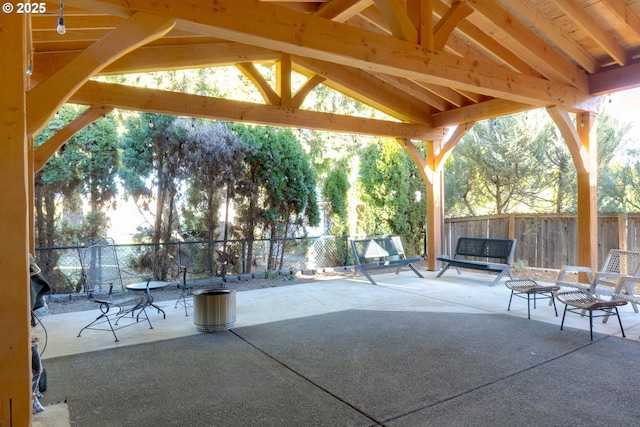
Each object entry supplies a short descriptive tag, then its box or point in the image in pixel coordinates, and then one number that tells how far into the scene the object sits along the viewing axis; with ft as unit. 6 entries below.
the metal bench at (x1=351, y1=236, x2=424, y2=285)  21.34
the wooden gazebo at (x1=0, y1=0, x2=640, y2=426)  6.17
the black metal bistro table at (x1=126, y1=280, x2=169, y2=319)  13.96
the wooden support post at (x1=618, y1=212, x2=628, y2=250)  19.33
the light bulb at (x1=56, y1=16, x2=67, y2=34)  7.63
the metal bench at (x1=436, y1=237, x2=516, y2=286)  19.69
